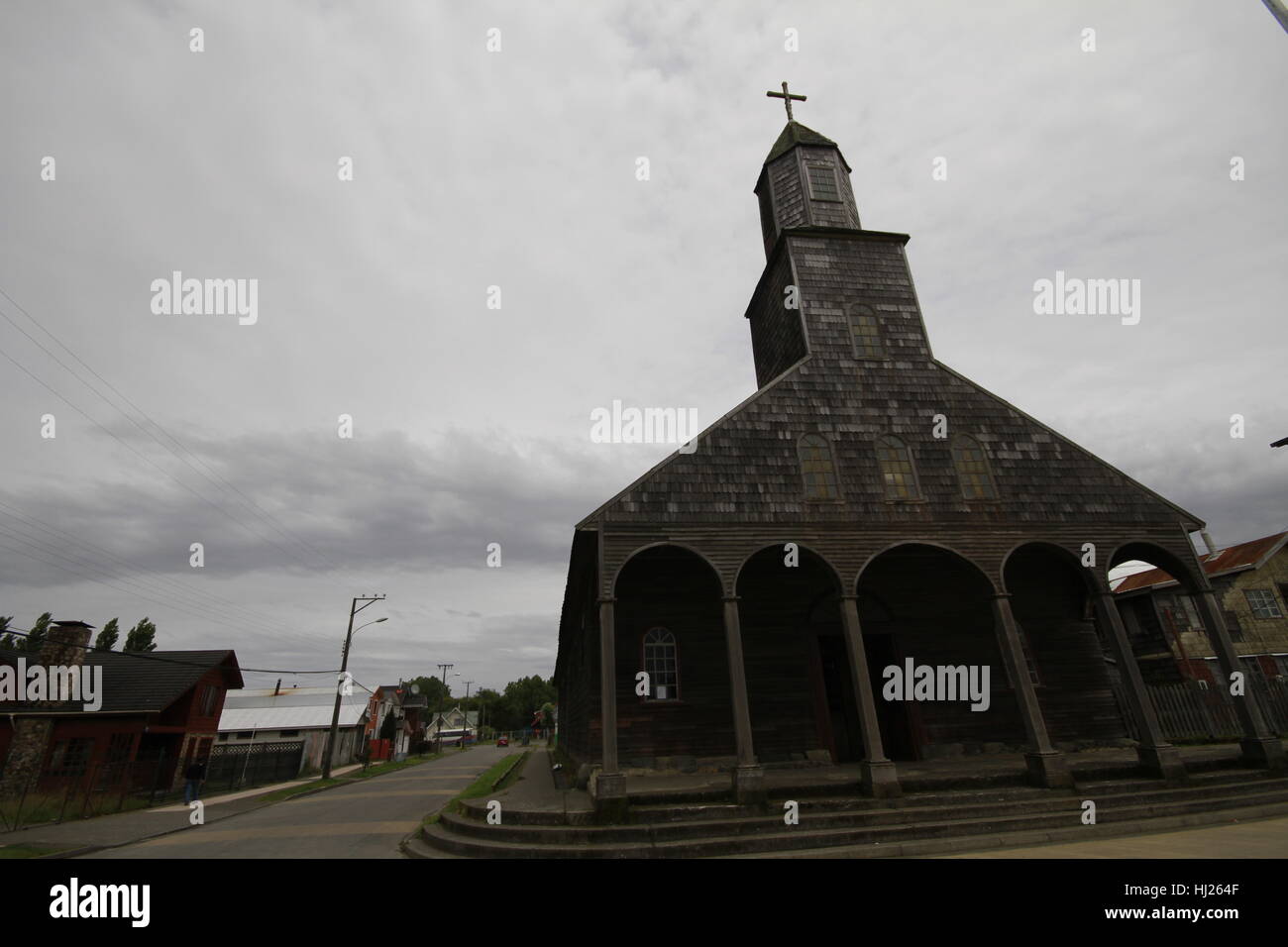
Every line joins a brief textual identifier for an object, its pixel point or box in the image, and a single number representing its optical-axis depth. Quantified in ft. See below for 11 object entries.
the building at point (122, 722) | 60.59
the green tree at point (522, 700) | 391.65
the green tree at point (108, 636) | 179.30
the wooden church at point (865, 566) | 36.52
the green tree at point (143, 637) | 180.75
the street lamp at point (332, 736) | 86.35
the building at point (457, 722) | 299.79
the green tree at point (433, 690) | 482.12
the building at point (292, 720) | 116.26
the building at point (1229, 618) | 83.76
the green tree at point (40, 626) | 142.41
